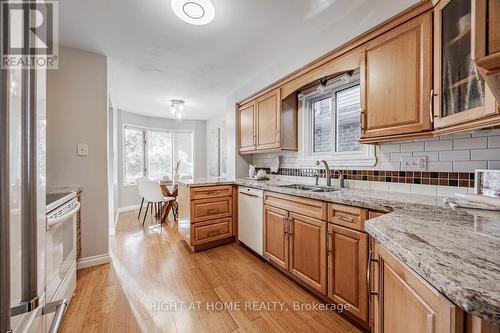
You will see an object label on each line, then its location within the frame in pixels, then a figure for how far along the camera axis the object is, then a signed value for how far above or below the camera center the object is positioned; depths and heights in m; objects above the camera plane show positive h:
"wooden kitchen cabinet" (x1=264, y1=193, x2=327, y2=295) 1.65 -0.70
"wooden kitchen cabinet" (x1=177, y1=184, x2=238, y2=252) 2.60 -0.68
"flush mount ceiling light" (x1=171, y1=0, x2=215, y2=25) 1.51 +1.20
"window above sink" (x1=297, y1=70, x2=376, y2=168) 2.05 +0.48
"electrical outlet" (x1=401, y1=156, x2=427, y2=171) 1.56 +0.01
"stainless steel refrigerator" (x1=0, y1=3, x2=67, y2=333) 0.44 -0.07
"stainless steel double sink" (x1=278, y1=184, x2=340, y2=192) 2.01 -0.24
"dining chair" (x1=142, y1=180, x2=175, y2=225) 3.68 -0.48
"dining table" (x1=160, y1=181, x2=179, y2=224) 4.01 -0.76
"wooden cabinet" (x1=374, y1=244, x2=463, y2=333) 0.52 -0.43
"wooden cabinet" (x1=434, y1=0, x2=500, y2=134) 1.02 +0.49
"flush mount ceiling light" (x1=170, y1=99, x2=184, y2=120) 3.99 +1.22
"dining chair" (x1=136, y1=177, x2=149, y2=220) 3.81 -0.37
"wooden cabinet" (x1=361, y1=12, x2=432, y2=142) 1.30 +0.59
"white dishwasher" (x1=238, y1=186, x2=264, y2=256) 2.37 -0.66
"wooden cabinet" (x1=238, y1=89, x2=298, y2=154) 2.61 +0.57
